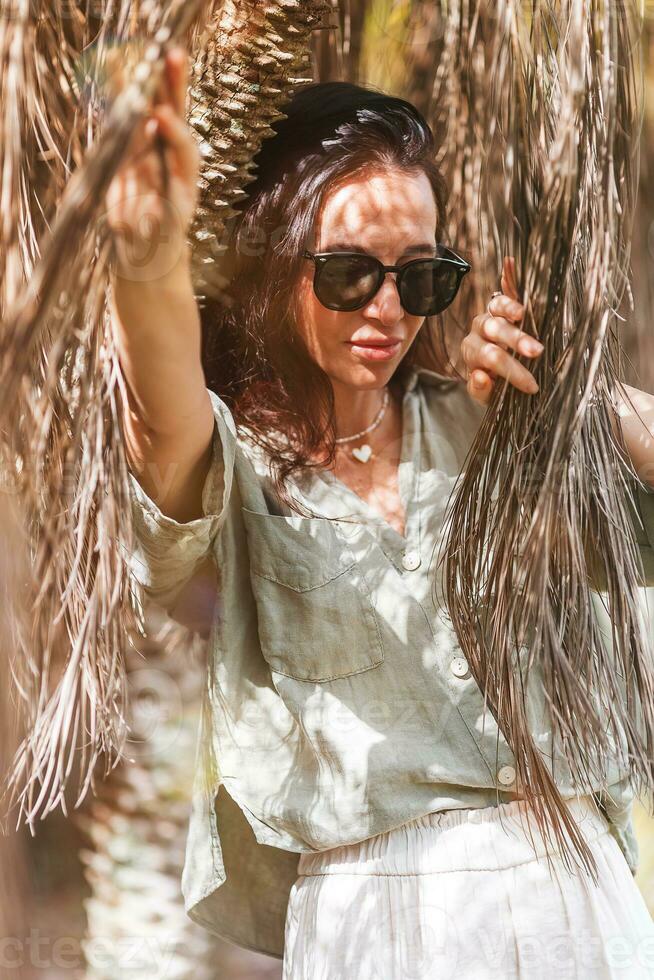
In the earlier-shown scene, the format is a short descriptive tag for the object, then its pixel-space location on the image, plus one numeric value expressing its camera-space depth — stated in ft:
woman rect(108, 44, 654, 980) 6.70
